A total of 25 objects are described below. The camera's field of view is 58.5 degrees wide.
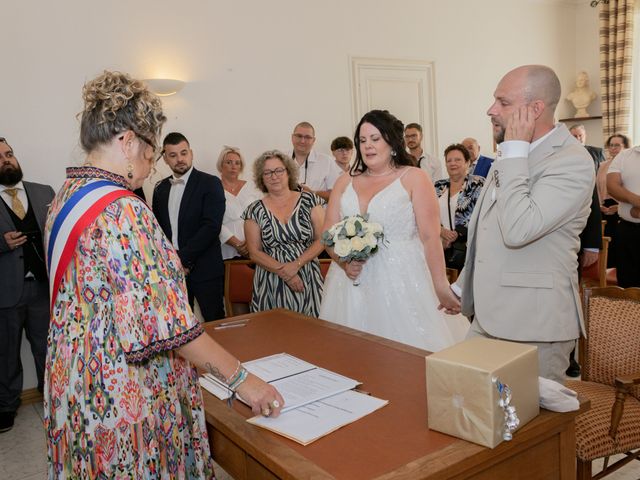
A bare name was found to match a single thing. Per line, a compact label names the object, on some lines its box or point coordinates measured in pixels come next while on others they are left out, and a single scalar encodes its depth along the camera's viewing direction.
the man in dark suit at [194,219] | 4.37
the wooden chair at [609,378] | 2.09
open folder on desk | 1.44
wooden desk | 1.24
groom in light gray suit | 1.78
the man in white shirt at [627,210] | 4.43
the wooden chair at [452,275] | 3.50
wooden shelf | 8.45
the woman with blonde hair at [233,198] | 5.03
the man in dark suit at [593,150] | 6.60
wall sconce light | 5.20
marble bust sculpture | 8.49
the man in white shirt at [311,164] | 5.67
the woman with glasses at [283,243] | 3.79
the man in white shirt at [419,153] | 6.58
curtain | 7.94
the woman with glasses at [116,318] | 1.35
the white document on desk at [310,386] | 1.60
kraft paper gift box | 1.24
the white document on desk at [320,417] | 1.41
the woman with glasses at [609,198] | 5.10
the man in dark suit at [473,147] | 6.96
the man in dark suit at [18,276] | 3.99
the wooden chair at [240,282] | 4.15
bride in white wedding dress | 3.10
